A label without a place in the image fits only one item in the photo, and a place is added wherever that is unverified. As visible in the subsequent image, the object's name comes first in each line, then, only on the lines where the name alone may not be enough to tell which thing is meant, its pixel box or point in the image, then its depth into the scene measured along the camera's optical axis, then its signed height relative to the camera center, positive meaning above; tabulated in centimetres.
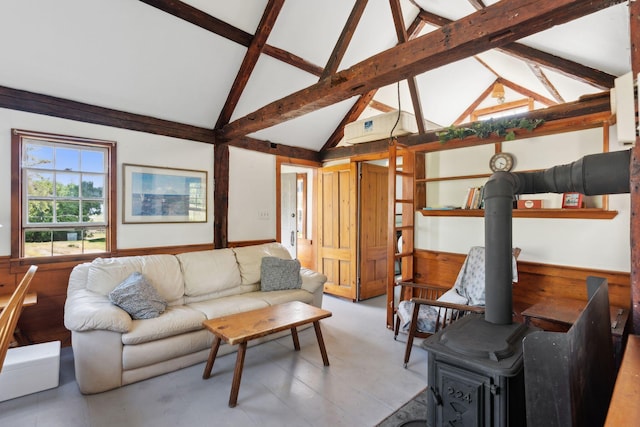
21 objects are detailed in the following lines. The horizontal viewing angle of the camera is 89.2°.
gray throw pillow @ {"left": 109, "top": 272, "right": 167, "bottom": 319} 265 -73
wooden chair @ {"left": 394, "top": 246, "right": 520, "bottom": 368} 285 -85
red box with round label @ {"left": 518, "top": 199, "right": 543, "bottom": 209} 314 +8
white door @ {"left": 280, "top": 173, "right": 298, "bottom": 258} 578 +2
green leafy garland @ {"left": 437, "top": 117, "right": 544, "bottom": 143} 306 +84
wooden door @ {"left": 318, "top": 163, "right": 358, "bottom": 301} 495 -27
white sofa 236 -89
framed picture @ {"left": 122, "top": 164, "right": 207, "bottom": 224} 346 +19
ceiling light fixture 462 +172
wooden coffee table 228 -88
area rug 205 -134
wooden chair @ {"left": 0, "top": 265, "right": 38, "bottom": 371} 148 -50
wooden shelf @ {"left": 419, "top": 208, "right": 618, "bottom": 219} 278 -1
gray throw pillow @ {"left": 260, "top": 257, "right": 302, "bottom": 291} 370 -74
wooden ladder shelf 360 -8
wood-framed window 288 +14
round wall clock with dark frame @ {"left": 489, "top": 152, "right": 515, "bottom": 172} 337 +53
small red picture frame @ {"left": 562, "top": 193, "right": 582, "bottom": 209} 290 +10
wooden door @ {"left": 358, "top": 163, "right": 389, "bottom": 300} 495 -30
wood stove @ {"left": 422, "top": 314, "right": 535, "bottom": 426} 157 -84
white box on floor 222 -113
